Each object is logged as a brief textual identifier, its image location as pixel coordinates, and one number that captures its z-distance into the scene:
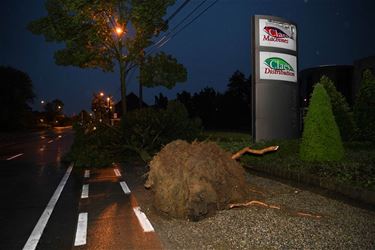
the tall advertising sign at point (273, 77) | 14.23
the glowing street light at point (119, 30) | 24.05
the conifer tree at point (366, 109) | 17.77
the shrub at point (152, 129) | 16.61
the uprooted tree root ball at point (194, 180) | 6.84
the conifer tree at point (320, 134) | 11.33
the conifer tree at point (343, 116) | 17.83
